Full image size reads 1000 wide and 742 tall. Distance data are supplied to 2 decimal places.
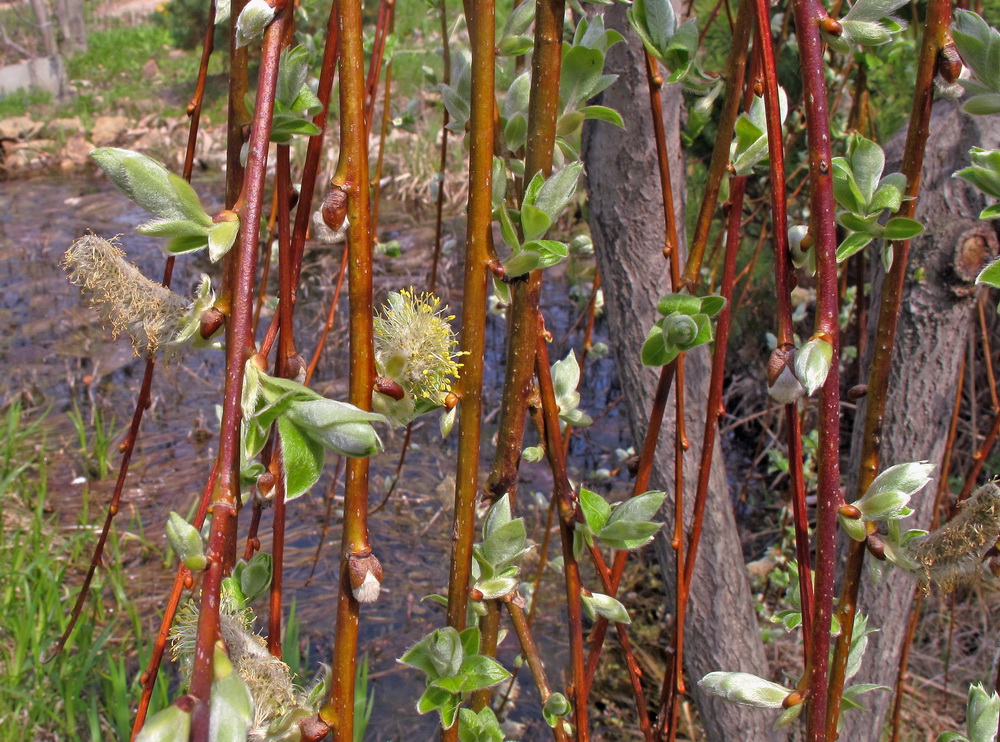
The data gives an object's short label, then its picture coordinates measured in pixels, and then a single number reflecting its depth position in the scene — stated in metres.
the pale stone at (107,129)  6.17
